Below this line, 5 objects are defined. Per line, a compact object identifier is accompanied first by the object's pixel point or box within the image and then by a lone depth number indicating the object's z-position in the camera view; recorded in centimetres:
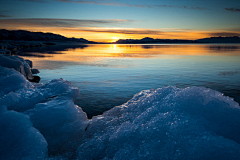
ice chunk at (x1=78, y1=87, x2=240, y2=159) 294
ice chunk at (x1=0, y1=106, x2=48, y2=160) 361
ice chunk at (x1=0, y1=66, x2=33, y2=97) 667
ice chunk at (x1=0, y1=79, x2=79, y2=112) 559
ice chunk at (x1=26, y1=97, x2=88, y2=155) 444
